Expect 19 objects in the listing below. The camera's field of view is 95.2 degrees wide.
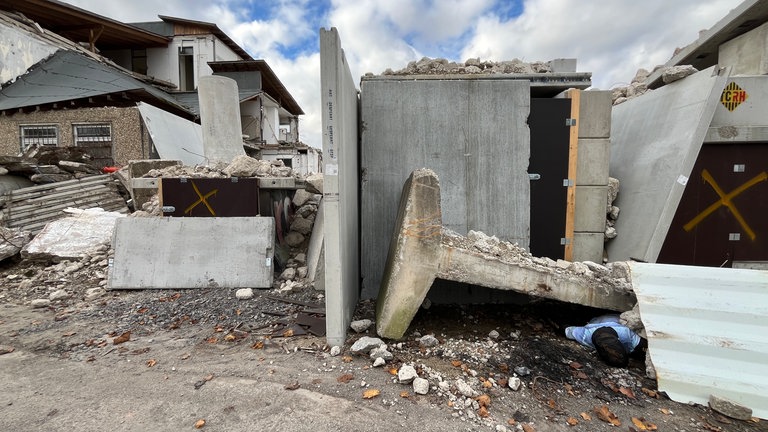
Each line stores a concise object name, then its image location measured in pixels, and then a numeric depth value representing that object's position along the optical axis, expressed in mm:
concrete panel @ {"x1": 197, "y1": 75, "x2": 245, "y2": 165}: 8719
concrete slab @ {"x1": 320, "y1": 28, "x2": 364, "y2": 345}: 3205
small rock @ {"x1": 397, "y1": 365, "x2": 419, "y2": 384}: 2830
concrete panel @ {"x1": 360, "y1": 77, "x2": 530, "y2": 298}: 4828
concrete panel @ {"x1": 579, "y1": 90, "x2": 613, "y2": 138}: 4973
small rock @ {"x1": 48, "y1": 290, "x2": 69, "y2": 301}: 5000
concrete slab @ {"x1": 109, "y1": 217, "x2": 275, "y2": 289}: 5250
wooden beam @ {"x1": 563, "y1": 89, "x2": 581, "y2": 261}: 4949
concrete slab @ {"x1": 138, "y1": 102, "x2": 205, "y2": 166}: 11469
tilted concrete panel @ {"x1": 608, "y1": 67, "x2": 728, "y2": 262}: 4812
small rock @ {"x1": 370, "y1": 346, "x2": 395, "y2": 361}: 3148
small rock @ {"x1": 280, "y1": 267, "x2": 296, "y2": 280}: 5487
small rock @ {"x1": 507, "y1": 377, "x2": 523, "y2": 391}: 2806
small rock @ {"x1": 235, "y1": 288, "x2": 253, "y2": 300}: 4836
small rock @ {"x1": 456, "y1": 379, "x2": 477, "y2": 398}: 2705
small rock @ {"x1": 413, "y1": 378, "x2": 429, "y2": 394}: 2715
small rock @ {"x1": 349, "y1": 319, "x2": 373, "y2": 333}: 3736
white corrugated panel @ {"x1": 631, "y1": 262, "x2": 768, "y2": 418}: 2752
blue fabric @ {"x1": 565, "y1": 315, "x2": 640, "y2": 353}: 3311
